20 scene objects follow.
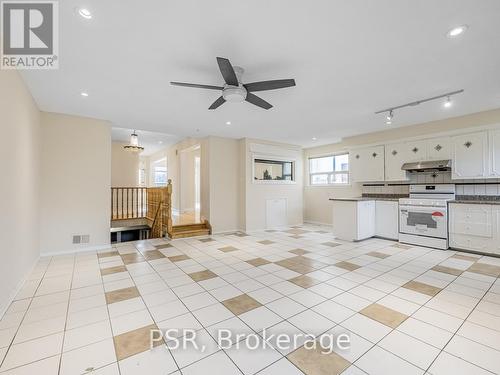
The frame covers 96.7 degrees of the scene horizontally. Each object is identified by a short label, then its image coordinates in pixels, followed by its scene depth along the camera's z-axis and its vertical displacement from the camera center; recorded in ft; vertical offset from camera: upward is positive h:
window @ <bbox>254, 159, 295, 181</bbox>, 21.98 +1.79
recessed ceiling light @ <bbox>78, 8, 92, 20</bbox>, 5.99 +4.83
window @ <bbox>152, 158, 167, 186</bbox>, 36.88 +2.25
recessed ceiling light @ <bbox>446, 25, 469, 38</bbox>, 6.64 +4.74
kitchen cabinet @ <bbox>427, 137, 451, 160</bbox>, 14.88 +2.55
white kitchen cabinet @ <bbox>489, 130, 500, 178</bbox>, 13.04 +1.95
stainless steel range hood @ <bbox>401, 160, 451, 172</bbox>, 14.67 +1.37
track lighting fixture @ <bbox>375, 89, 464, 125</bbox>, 11.08 +4.59
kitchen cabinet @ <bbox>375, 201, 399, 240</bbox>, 16.65 -2.54
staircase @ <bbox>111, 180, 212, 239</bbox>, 18.25 -3.01
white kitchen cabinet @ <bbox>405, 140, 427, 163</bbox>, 15.89 +2.56
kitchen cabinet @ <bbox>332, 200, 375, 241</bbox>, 16.49 -2.51
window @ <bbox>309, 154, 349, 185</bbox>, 22.48 +1.81
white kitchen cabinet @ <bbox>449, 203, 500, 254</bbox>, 12.67 -2.48
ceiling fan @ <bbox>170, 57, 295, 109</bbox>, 7.85 +3.83
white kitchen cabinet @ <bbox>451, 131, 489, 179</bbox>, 13.50 +1.89
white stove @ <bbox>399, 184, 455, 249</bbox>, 14.35 -2.01
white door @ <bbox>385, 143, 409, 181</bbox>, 16.78 +2.01
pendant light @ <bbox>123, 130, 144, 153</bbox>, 21.17 +4.24
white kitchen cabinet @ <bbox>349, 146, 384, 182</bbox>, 18.10 +1.94
